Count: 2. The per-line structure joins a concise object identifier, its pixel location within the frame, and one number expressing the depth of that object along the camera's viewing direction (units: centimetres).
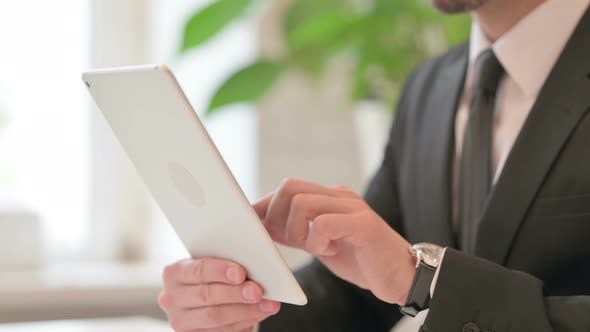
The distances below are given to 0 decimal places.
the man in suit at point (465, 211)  141
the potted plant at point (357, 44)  213
